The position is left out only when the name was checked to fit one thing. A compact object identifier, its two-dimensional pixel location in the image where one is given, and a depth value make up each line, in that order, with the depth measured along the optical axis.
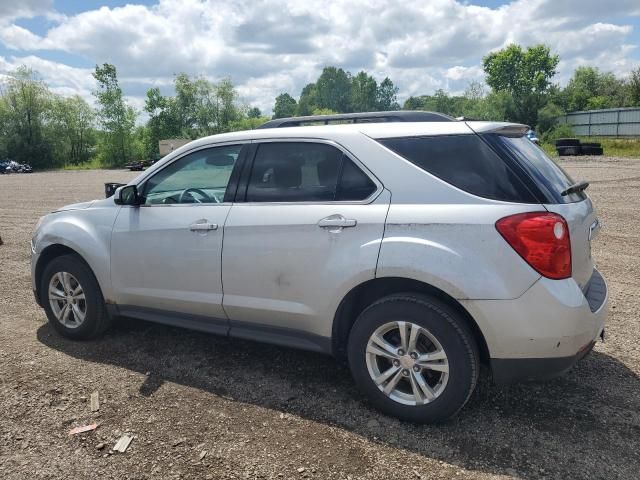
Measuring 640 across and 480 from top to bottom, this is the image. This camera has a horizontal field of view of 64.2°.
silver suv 2.76
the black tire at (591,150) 30.38
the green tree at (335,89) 165.00
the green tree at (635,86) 49.06
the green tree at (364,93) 158.12
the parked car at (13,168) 51.47
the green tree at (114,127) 65.19
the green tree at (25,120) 61.38
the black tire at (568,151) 30.27
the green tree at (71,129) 64.81
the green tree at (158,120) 69.88
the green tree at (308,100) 160.41
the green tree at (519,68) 85.01
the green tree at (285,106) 165.12
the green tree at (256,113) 164.26
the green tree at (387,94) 167.35
